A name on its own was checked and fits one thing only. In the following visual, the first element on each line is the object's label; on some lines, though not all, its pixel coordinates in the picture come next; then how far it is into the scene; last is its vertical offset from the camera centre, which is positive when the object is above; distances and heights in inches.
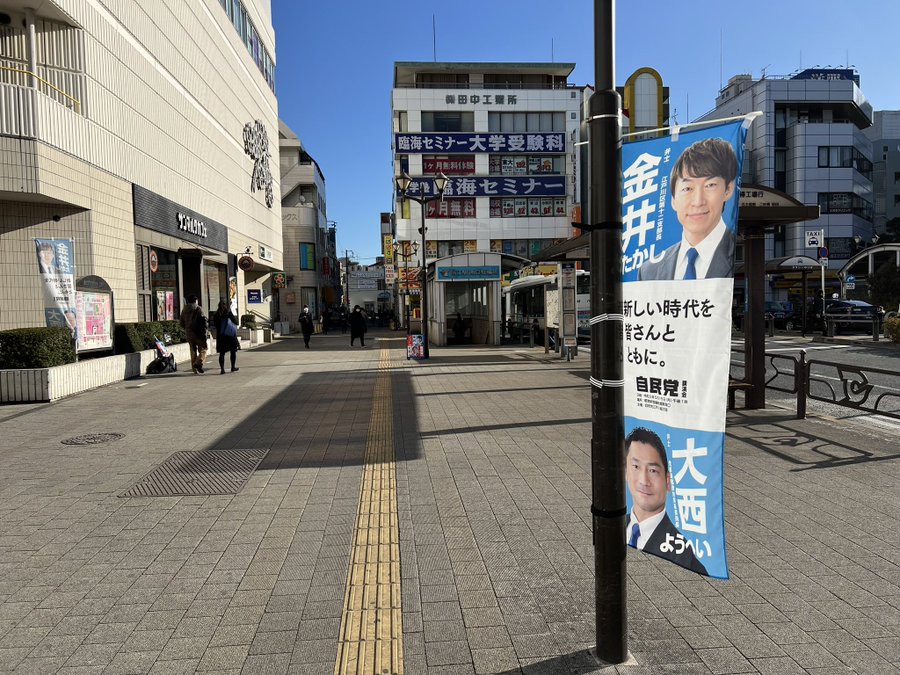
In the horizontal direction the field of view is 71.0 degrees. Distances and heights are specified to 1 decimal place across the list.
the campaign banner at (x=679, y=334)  97.3 -4.4
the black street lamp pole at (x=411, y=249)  1745.1 +188.2
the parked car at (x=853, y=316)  986.7 -20.0
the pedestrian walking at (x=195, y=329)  586.6 -10.9
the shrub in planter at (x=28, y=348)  415.5 -17.7
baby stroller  598.5 -41.9
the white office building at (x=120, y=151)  503.8 +167.1
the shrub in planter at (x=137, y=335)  569.0 -14.9
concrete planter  410.9 -41.2
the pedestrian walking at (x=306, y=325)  1007.1 -15.6
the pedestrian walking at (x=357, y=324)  1003.9 -15.6
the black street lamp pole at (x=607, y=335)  102.0 -4.4
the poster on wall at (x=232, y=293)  1097.4 +42.1
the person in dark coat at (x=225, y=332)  595.5 -14.0
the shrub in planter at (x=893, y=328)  741.9 -30.6
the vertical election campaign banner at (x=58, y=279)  458.3 +30.8
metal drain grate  218.2 -59.1
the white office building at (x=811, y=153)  1975.9 +479.8
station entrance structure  892.0 +22.0
